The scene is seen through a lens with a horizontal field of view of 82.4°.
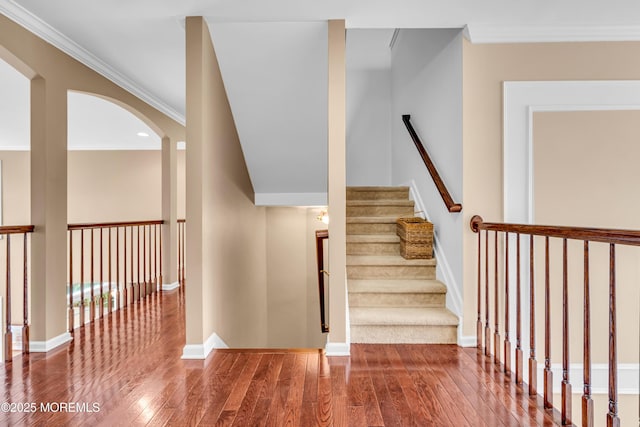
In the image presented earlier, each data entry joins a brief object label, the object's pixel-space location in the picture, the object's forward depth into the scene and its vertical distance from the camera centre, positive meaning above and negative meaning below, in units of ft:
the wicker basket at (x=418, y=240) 10.76 -0.81
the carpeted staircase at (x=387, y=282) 9.20 -2.02
